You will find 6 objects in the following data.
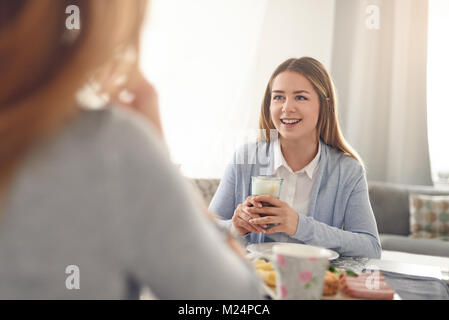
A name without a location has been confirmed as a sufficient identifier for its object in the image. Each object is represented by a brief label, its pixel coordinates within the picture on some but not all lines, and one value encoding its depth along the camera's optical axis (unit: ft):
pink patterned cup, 2.36
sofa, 12.14
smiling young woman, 5.59
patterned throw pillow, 12.21
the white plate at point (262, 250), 3.87
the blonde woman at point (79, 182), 1.51
